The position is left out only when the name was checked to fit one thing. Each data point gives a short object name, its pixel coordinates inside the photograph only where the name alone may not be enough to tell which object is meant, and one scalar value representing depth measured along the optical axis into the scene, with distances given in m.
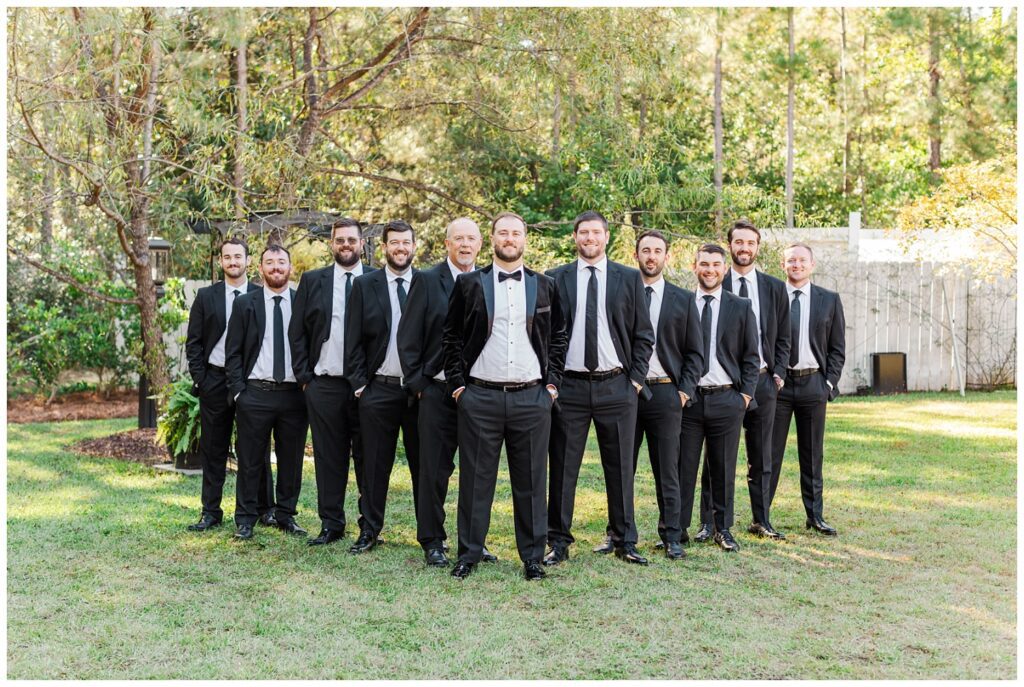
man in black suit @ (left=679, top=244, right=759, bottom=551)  7.45
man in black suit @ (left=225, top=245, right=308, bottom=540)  7.82
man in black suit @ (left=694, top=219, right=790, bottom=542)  7.72
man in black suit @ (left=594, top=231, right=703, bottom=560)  7.25
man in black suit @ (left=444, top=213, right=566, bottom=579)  6.61
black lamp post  12.58
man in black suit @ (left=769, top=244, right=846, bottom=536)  7.95
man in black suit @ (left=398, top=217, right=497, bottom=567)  7.00
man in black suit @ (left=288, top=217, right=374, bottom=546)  7.54
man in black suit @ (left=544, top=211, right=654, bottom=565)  6.92
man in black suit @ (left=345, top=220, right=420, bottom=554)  7.31
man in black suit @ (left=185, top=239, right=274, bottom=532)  8.11
